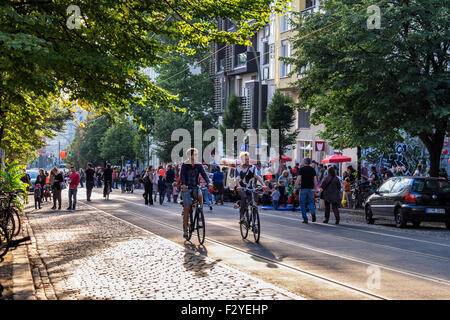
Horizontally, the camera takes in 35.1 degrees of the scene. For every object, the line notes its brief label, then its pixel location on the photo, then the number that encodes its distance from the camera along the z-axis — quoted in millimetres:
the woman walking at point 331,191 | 20906
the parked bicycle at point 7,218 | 12245
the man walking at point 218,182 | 33812
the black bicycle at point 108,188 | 35919
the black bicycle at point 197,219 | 13883
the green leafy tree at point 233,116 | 55344
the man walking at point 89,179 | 32634
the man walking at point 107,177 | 35625
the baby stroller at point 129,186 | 52644
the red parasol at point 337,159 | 36644
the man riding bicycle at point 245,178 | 14734
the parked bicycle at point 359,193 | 30422
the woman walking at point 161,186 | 33406
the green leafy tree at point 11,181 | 14602
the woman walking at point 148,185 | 31734
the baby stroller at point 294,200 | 28906
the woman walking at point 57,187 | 28516
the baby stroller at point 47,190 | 33225
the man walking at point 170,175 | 33328
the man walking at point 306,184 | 20234
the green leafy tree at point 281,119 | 45375
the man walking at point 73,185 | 27688
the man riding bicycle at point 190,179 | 14078
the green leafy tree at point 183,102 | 65375
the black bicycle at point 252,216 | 14367
